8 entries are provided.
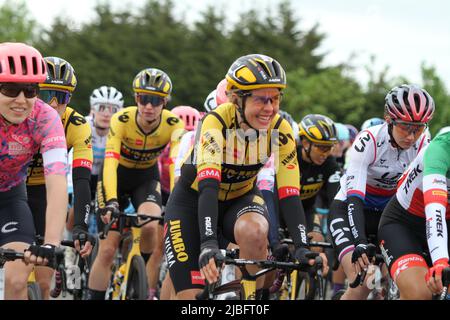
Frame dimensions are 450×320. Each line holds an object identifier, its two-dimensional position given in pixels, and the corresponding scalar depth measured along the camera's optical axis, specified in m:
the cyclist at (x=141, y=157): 20.49
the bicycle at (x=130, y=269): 18.58
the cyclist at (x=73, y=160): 15.42
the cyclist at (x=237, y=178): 12.79
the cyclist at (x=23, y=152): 11.79
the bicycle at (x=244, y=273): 12.02
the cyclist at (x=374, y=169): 14.71
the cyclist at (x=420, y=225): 11.54
